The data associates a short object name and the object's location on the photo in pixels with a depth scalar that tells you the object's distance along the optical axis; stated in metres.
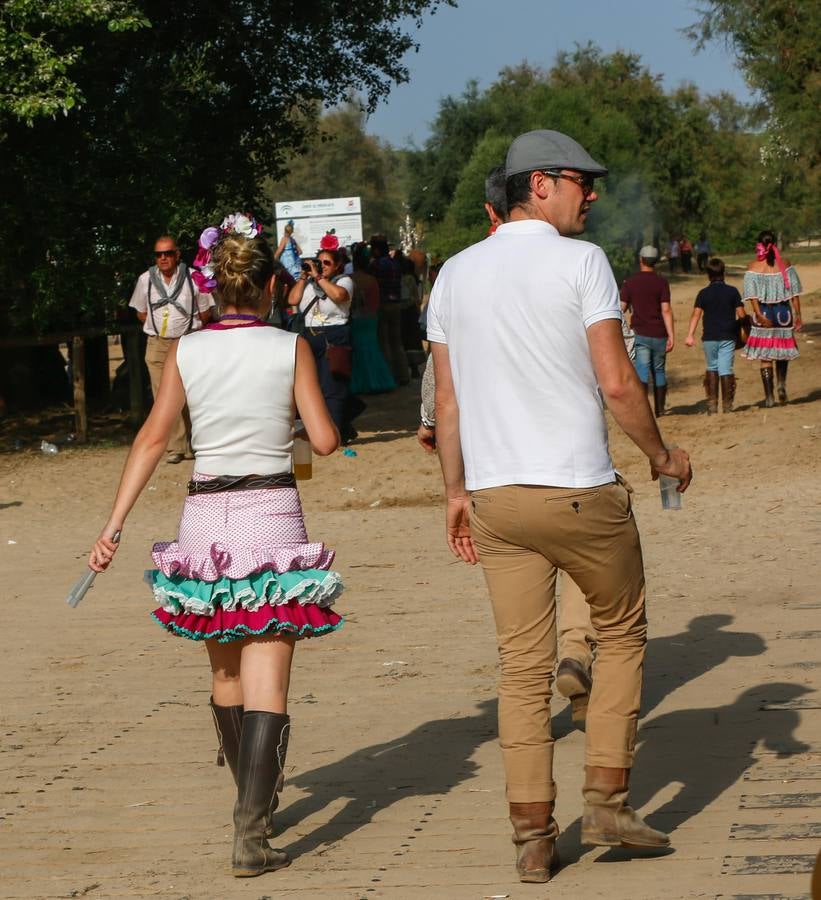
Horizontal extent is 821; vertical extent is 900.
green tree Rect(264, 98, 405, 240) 77.38
